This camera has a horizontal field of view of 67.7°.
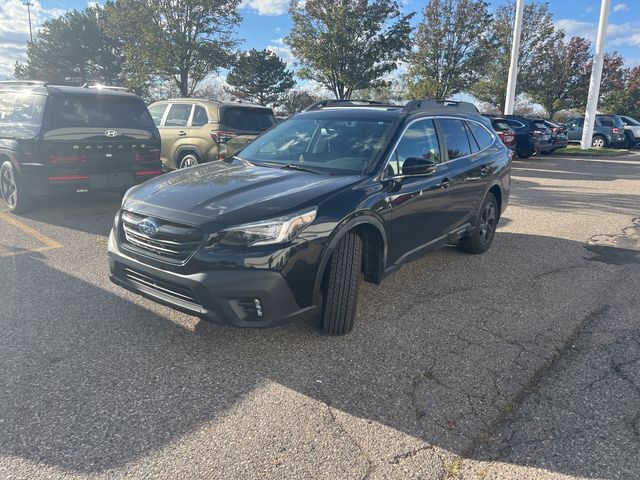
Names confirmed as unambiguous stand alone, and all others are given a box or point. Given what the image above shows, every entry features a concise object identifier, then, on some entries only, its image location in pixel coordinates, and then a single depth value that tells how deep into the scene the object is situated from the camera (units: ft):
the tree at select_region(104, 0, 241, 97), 65.72
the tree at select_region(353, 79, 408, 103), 78.71
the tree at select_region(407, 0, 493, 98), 82.33
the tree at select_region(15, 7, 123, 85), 142.00
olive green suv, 29.19
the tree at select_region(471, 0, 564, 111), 96.63
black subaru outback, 9.86
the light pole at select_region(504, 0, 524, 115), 62.08
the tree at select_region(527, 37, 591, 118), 106.22
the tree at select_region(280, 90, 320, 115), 136.77
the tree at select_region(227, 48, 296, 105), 128.16
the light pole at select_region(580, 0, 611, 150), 64.18
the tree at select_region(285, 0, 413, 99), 69.36
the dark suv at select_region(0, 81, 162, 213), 21.11
